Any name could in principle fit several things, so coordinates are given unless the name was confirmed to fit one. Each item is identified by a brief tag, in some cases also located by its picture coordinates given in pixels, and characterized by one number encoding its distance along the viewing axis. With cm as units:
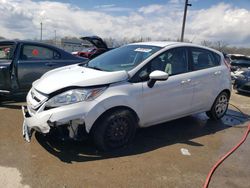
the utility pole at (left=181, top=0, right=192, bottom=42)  1024
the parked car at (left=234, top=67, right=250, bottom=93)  678
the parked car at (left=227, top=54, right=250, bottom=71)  991
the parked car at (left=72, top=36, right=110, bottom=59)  635
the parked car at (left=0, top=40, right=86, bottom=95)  442
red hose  255
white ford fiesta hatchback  277
